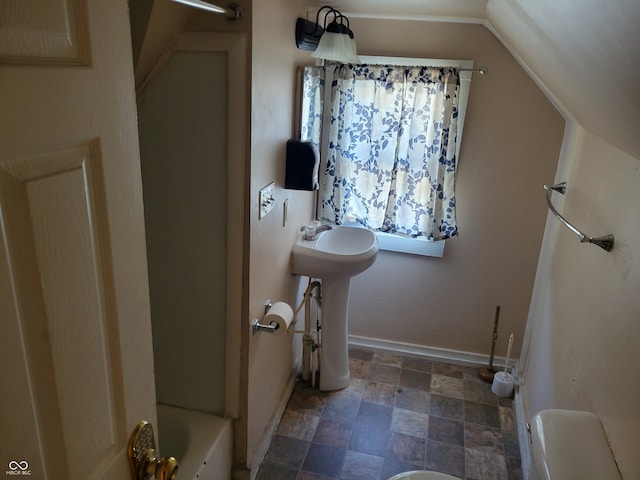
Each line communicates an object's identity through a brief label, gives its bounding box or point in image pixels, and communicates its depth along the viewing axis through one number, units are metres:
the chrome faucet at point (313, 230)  2.55
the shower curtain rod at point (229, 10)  1.30
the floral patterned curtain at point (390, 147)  2.59
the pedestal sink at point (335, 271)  2.43
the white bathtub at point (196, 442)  1.80
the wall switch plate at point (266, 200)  1.87
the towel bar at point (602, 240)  1.52
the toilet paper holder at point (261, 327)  1.96
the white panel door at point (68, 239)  0.58
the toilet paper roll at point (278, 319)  2.01
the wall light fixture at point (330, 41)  2.06
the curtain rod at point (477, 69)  2.51
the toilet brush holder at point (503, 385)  2.75
